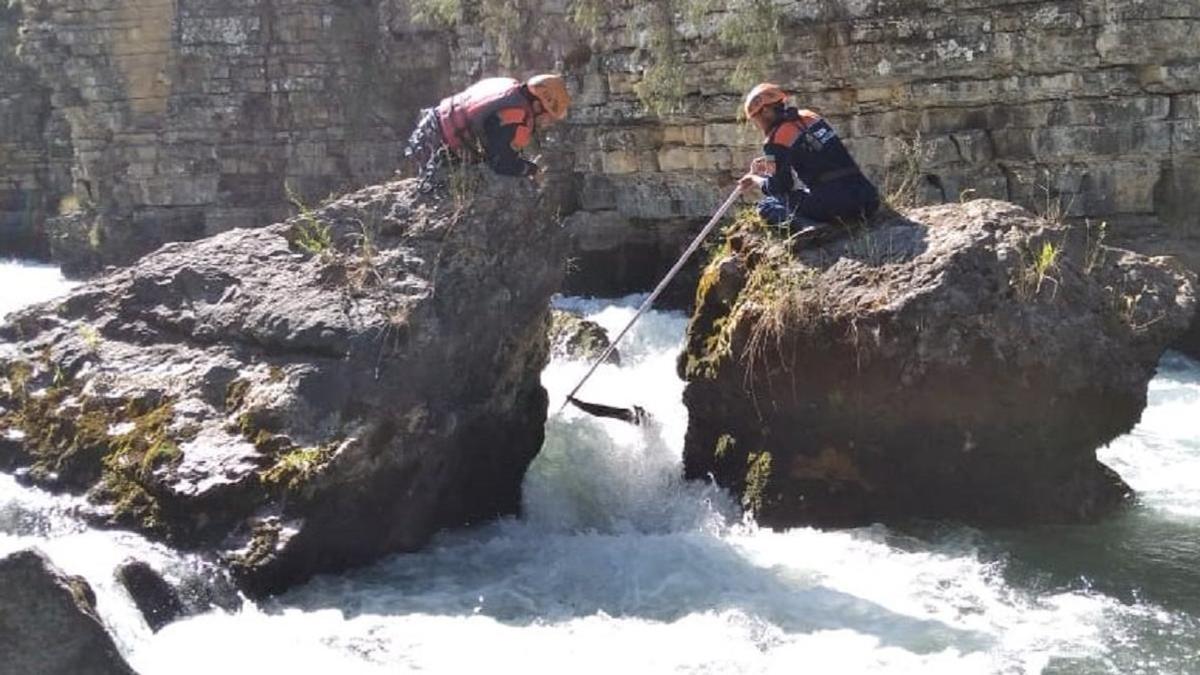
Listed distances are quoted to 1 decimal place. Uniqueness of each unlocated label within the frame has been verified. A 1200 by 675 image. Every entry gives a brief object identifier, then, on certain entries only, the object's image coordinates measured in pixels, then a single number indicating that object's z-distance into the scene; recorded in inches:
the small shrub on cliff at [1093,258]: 261.9
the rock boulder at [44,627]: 170.1
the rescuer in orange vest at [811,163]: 269.6
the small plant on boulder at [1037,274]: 243.3
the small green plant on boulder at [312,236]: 261.7
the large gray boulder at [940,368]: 241.9
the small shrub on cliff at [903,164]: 416.5
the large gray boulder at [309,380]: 225.9
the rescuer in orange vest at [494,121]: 267.6
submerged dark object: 298.5
